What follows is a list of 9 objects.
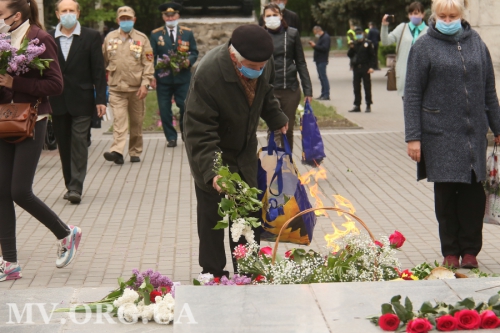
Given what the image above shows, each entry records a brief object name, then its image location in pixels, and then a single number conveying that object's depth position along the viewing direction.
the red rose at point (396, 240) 5.52
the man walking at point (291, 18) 11.92
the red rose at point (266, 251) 5.43
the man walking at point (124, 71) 11.49
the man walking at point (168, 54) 13.02
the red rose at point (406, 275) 5.31
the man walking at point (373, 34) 30.64
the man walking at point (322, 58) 22.23
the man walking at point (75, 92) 8.84
